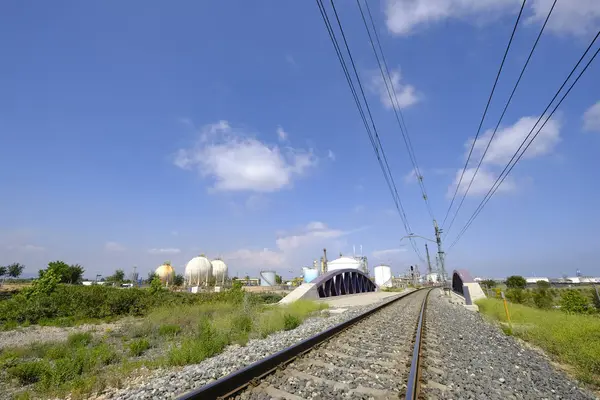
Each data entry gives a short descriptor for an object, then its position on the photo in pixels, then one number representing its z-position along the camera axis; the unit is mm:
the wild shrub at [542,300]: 26811
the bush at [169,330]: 14704
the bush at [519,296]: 31216
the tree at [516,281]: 84625
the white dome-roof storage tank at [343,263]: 87931
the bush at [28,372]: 8430
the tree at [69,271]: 58566
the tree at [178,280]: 83375
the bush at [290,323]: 13187
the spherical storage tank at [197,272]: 73500
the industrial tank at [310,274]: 83831
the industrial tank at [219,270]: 82712
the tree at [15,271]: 108938
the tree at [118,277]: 113400
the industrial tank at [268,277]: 99725
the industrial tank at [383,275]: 108369
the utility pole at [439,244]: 33000
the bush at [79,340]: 13695
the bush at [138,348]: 10824
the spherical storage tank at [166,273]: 78625
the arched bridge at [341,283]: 34266
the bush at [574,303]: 19500
